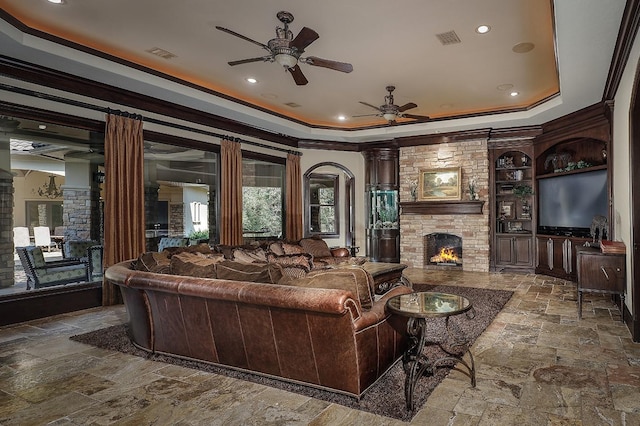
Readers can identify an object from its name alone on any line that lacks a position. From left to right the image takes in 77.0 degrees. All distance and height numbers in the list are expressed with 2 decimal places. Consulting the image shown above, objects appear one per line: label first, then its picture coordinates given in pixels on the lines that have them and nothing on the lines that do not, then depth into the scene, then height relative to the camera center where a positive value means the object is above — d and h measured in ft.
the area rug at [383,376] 8.48 -3.95
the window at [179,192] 20.83 +1.55
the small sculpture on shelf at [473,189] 27.73 +1.78
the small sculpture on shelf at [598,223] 17.22 -0.44
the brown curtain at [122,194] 17.69 +1.18
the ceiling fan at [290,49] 12.05 +5.26
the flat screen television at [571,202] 22.18 +0.67
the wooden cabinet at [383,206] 31.04 +0.78
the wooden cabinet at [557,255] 23.00 -2.57
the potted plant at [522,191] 26.81 +1.54
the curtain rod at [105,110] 15.02 +4.89
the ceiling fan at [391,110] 19.21 +5.13
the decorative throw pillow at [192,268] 10.69 -1.34
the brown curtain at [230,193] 23.80 +1.51
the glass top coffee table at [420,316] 8.46 -2.12
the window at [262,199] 26.58 +1.30
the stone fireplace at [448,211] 27.68 +0.27
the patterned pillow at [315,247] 22.69 -1.71
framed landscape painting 28.32 +2.22
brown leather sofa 8.45 -2.59
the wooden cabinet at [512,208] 26.91 +0.43
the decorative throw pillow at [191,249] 15.10 -1.21
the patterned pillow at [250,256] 14.70 -1.48
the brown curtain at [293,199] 29.27 +1.34
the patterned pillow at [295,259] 13.69 -1.48
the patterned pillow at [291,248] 20.30 -1.61
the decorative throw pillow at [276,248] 19.51 -1.50
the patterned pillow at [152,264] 11.71 -1.37
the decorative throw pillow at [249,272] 9.60 -1.34
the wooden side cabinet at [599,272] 14.78 -2.24
